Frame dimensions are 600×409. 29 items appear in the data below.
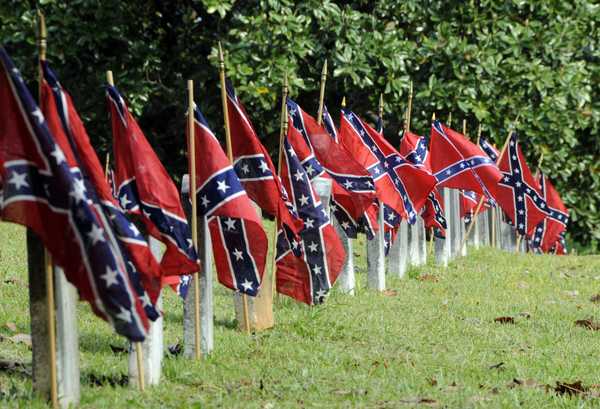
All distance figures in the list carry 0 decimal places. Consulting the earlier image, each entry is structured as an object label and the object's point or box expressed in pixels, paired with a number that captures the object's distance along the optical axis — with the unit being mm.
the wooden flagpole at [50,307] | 11798
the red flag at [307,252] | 18567
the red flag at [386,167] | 23956
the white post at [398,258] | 25827
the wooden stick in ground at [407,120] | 28329
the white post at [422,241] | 28820
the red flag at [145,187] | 13405
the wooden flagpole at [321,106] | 20867
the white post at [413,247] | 27975
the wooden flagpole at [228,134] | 16336
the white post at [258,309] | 17361
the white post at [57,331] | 12034
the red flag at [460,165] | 27947
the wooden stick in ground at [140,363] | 12927
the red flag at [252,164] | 17042
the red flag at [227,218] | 15020
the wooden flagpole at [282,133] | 18594
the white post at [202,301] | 15089
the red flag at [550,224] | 35775
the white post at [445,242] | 29319
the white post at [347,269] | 22183
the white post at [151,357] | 13301
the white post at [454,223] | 31342
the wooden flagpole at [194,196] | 14618
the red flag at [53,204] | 11362
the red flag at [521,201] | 30122
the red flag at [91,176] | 11867
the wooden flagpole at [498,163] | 30144
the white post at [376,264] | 23167
